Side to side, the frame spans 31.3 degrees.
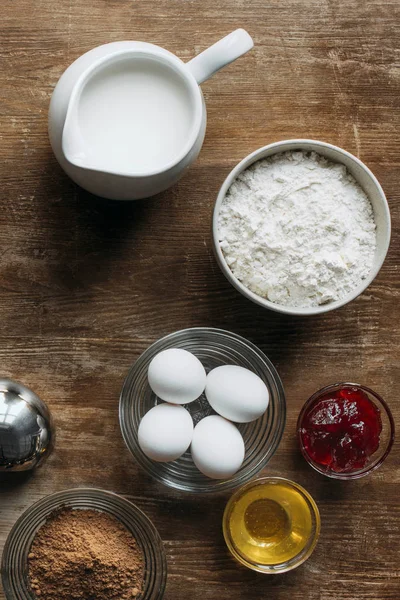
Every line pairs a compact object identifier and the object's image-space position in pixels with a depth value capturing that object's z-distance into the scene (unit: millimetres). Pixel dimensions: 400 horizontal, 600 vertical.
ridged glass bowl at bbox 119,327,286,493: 1199
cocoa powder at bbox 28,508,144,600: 1147
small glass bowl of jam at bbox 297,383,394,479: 1178
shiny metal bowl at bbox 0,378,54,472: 1158
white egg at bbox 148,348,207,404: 1089
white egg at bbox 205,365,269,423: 1106
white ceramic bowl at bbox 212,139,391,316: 1111
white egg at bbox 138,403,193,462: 1091
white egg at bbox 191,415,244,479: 1104
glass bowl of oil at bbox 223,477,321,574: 1203
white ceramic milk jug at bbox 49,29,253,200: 1021
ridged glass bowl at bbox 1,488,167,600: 1174
